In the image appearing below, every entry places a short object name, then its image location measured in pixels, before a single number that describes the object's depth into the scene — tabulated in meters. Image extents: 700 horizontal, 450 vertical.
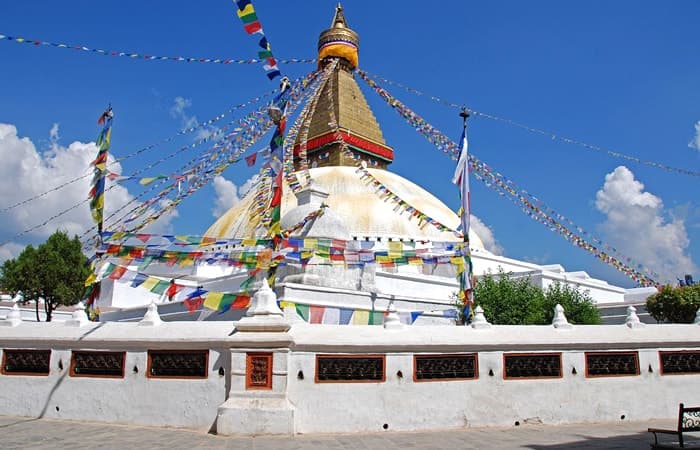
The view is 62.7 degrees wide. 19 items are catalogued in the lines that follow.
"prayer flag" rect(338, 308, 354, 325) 17.91
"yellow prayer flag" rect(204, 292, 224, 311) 13.58
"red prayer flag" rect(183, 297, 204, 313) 16.93
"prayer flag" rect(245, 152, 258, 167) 15.97
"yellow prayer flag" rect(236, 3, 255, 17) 14.20
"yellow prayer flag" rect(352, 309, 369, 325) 18.25
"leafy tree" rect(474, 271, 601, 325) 18.53
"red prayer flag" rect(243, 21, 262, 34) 14.27
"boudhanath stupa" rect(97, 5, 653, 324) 18.81
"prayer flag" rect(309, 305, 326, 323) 17.15
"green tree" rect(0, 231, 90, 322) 26.50
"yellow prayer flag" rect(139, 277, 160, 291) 14.84
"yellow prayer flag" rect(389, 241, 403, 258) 17.48
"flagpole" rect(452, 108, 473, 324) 17.56
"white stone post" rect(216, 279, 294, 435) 8.23
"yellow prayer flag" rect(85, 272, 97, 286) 14.01
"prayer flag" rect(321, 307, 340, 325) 17.58
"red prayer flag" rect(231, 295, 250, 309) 13.56
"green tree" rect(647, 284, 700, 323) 20.14
